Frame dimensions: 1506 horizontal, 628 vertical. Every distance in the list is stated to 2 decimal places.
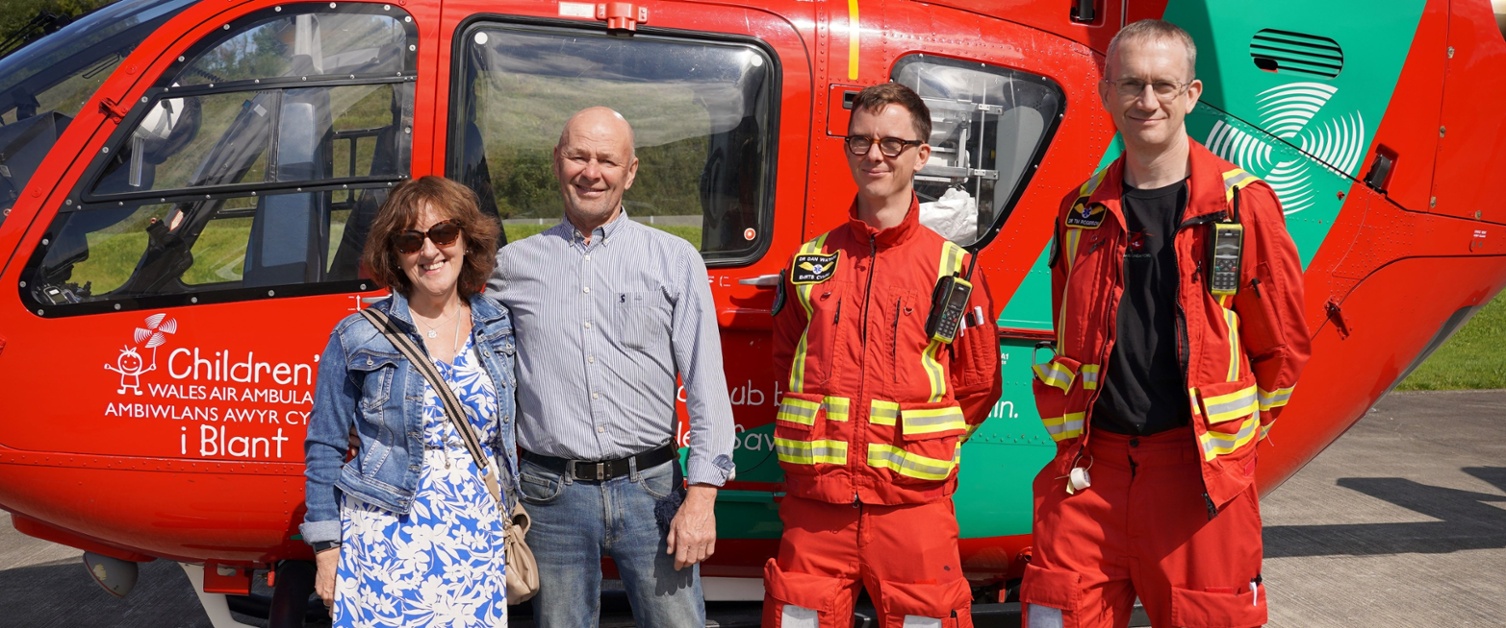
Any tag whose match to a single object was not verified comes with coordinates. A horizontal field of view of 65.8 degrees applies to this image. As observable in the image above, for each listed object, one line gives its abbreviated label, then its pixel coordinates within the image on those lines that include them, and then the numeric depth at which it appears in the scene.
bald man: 2.82
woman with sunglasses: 2.62
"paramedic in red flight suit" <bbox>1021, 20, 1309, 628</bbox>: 2.63
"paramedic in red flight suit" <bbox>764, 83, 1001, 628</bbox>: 2.90
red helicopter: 3.47
